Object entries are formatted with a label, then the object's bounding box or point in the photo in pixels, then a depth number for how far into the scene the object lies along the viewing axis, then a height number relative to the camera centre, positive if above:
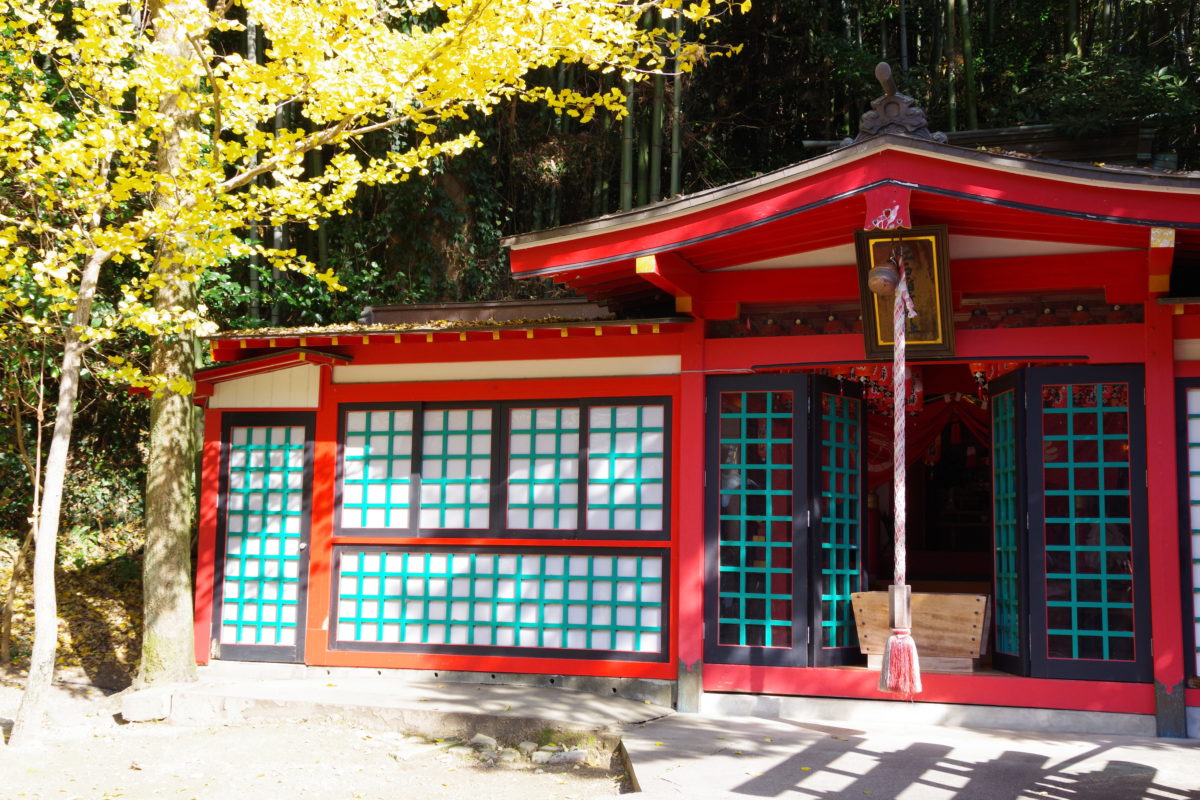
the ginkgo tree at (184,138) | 6.84 +2.63
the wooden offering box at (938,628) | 7.25 -0.79
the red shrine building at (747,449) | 6.73 +0.49
